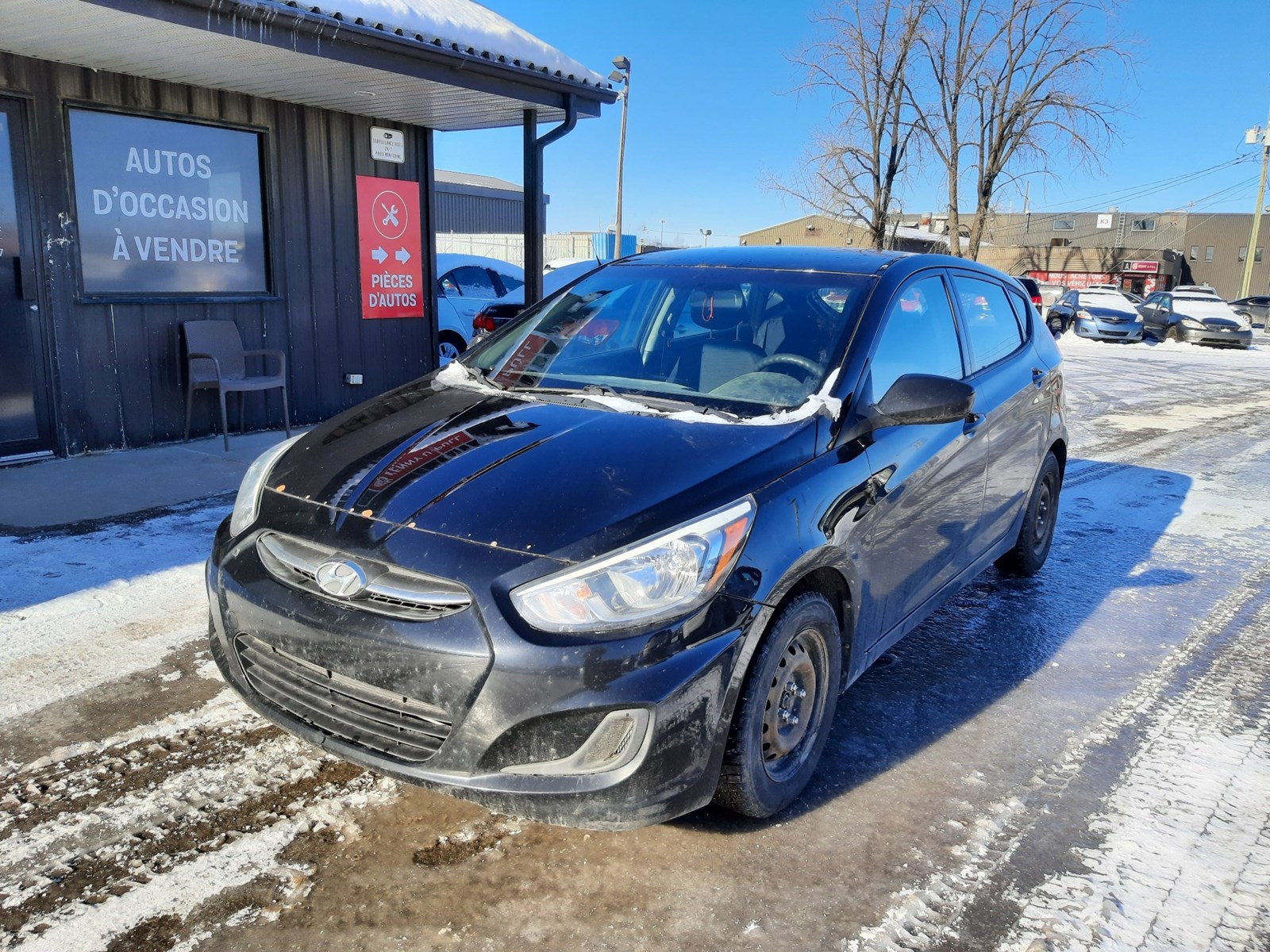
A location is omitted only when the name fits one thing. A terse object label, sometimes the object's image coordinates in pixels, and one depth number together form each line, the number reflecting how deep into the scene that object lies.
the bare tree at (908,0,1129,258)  23.50
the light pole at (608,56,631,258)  24.72
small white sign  8.73
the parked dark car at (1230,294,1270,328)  34.75
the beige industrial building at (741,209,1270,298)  59.78
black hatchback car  2.34
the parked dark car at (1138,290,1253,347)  23.62
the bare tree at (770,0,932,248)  22.50
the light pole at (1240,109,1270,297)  41.94
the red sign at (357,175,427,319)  8.87
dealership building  6.36
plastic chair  7.39
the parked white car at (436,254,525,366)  11.59
